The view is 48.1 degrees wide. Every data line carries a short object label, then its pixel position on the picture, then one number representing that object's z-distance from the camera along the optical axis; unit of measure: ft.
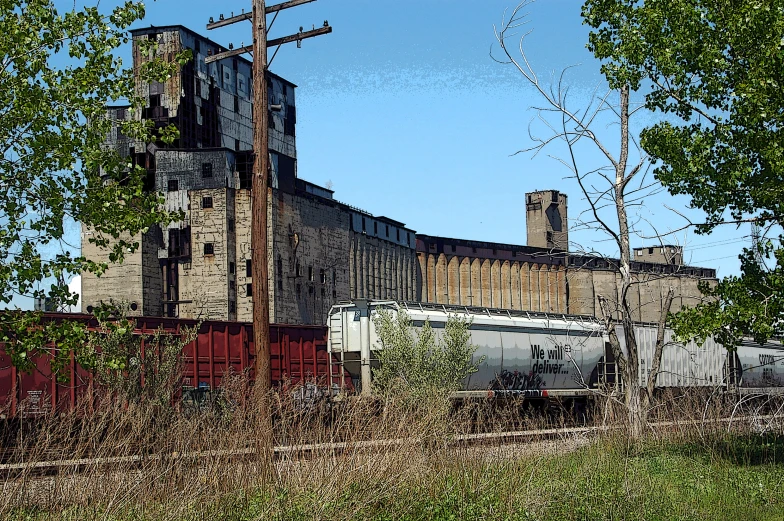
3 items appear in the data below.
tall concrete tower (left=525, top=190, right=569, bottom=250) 305.32
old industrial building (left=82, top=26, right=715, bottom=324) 187.42
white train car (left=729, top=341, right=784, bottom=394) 108.68
